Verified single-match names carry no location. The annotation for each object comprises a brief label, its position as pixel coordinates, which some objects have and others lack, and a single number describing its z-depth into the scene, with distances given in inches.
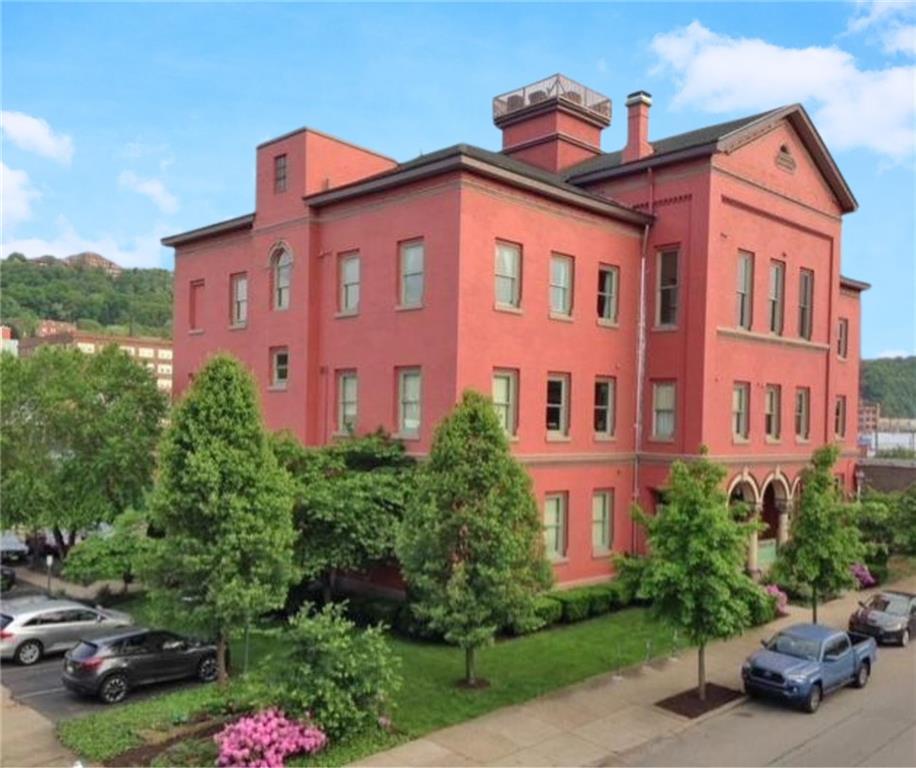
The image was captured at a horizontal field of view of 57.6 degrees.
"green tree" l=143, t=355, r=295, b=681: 642.8
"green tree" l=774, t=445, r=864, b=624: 864.9
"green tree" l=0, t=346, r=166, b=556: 1235.2
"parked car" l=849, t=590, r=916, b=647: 911.7
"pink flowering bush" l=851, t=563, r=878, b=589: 1186.9
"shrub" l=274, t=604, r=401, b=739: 568.7
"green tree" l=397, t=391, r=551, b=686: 671.8
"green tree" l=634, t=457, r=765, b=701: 671.1
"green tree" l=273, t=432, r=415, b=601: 864.9
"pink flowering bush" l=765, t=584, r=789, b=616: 1014.7
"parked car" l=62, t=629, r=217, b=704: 697.0
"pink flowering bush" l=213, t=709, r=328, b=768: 538.9
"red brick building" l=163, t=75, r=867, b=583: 983.6
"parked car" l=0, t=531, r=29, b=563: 1502.1
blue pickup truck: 684.7
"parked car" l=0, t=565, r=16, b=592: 1235.2
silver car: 831.7
